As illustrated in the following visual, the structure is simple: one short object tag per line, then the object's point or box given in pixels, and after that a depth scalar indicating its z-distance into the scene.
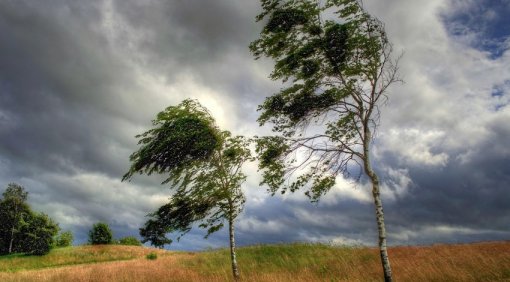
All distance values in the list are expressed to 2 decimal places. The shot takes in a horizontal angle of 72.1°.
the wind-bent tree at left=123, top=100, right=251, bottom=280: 15.63
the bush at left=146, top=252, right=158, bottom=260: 31.82
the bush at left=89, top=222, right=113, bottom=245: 47.56
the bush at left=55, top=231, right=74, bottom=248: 48.15
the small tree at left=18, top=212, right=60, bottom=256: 38.47
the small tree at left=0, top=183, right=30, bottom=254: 54.66
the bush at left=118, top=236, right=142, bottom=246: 64.06
